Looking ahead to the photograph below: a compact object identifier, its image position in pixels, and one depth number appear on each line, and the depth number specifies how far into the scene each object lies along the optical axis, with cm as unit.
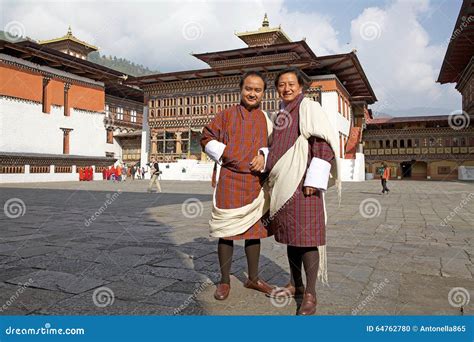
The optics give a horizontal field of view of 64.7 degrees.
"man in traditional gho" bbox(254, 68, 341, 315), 250
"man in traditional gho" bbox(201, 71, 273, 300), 279
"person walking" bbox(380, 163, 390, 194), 1564
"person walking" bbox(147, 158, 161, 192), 1581
